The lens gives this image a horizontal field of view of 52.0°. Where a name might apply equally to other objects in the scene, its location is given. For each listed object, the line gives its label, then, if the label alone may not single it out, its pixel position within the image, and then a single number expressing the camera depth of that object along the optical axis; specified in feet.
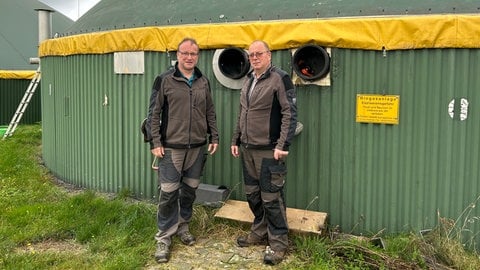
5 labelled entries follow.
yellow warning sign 16.46
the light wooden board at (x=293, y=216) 16.11
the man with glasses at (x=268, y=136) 14.64
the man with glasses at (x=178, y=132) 15.49
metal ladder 40.27
